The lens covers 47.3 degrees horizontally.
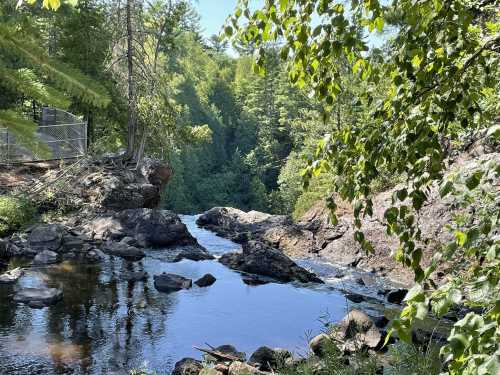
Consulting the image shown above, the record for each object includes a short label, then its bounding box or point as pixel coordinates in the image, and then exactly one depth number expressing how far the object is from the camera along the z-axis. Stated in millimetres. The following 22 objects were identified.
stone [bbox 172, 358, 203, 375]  9547
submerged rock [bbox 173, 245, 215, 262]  19792
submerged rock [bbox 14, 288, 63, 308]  13383
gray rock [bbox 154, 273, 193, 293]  15367
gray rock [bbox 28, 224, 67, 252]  18641
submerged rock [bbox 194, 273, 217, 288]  16234
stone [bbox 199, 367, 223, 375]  8945
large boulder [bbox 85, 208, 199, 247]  21062
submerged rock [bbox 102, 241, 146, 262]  19062
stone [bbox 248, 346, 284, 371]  10203
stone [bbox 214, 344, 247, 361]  10625
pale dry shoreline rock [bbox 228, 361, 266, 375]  9094
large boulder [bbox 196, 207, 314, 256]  23969
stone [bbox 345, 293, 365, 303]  15462
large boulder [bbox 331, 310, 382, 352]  10886
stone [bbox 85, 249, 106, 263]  18009
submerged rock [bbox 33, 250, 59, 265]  17031
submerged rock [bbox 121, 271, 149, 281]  16219
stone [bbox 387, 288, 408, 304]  15695
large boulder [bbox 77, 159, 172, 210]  23875
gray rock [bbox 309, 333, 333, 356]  10609
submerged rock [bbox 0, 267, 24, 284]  14812
